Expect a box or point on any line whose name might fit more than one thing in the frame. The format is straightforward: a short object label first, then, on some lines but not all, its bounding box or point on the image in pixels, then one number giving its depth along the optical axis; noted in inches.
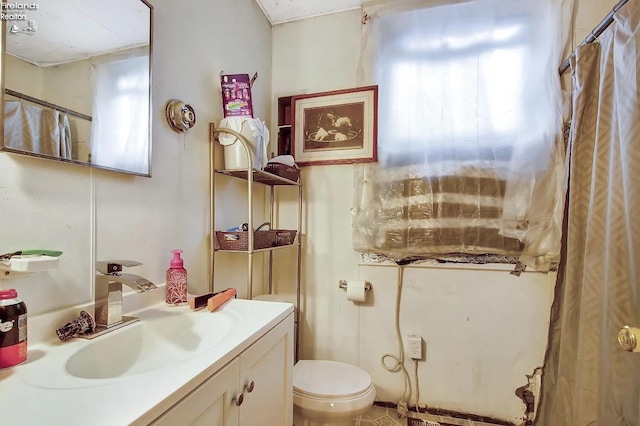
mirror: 24.3
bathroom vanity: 16.6
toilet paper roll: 62.6
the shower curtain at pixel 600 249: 34.9
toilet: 45.7
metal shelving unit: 46.3
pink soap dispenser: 37.5
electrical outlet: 61.1
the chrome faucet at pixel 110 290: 29.2
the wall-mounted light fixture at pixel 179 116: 40.2
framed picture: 64.7
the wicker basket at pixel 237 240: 46.8
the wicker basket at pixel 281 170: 57.9
